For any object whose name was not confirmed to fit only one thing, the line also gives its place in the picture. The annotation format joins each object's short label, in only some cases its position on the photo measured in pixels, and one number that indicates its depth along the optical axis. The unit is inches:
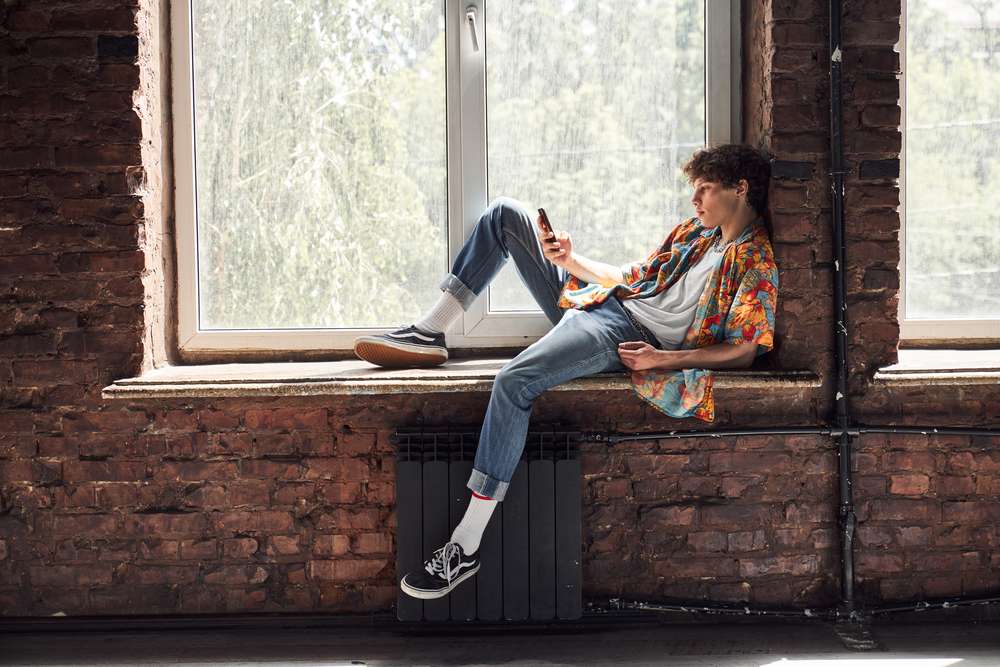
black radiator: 98.3
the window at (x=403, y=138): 109.8
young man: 93.8
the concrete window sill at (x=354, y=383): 97.6
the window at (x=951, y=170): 109.2
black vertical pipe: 97.7
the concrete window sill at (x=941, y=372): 98.6
